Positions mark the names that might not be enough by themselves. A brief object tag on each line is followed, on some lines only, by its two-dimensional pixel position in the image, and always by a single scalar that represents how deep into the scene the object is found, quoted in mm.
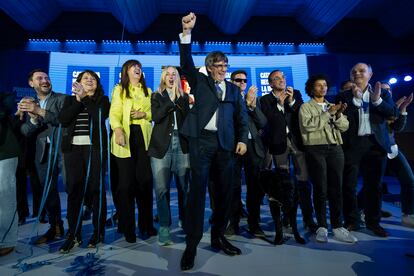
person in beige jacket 2434
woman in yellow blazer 2334
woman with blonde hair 2344
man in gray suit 2387
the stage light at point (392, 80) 7079
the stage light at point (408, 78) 6696
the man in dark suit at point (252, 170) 2551
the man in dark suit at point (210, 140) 1888
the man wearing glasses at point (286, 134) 2660
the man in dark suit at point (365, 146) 2588
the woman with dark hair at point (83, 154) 2234
